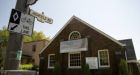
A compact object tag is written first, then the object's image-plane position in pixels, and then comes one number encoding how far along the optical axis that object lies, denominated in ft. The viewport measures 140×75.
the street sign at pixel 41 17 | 8.67
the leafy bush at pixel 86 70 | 33.14
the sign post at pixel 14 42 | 6.64
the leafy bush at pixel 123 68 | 30.12
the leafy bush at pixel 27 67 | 53.77
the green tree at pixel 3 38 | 89.22
